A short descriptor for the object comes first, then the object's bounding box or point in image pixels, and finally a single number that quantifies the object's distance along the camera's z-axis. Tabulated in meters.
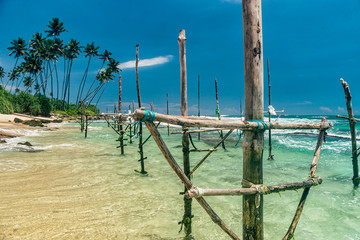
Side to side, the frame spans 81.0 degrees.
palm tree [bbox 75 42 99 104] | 58.53
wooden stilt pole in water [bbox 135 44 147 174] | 7.62
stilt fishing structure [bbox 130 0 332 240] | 2.48
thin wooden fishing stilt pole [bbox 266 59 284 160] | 5.40
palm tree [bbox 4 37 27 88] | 51.41
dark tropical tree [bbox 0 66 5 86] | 65.86
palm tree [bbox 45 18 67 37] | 51.53
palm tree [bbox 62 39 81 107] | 55.04
